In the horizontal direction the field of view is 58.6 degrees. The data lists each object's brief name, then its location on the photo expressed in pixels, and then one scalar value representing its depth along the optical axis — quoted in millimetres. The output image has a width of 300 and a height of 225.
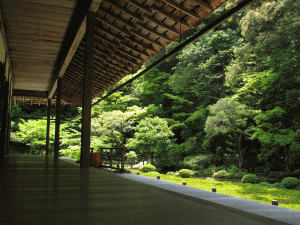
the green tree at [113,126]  14375
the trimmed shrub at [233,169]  12228
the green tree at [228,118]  11836
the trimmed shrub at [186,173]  12164
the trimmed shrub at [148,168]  13008
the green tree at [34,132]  16078
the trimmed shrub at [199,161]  13188
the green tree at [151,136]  13562
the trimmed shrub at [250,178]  10523
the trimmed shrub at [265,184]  9984
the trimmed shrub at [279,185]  9682
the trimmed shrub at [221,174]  11802
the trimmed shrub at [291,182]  9461
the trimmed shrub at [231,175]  11719
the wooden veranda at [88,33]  4066
